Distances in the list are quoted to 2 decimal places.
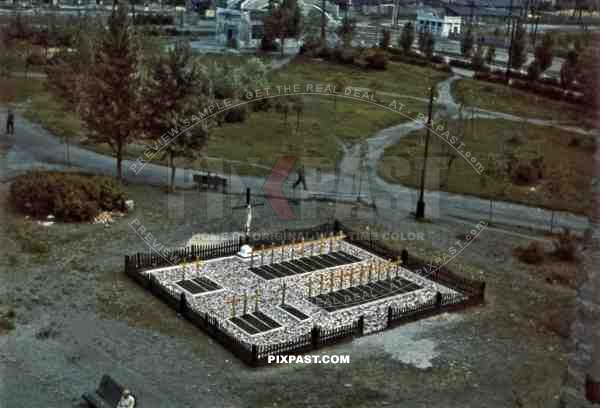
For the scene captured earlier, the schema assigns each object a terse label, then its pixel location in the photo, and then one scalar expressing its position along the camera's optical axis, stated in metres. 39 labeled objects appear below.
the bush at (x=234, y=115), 42.00
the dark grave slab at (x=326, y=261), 23.62
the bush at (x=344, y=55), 62.83
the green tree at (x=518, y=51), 60.25
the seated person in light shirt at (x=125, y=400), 14.47
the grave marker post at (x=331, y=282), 21.72
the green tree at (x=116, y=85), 29.81
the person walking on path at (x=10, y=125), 37.16
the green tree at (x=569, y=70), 53.38
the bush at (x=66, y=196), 25.62
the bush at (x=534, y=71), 58.19
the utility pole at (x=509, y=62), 59.31
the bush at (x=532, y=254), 24.64
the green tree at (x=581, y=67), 41.06
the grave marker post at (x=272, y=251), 24.01
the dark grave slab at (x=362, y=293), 20.95
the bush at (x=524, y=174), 33.75
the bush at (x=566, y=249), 25.02
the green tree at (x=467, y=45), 67.69
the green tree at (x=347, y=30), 65.47
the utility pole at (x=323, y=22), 68.68
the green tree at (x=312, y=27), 69.69
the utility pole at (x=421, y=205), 27.95
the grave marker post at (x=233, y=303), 19.95
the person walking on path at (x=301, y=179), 30.71
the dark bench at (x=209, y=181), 30.23
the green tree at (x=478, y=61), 63.16
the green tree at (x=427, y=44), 67.06
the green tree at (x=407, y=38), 67.50
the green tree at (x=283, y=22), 68.50
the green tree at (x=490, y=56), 63.02
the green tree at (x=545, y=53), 58.72
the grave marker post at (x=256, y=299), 20.52
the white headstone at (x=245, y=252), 23.73
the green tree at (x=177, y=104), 28.92
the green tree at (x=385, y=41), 69.38
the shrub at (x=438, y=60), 66.38
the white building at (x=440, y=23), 86.62
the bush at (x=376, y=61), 62.03
